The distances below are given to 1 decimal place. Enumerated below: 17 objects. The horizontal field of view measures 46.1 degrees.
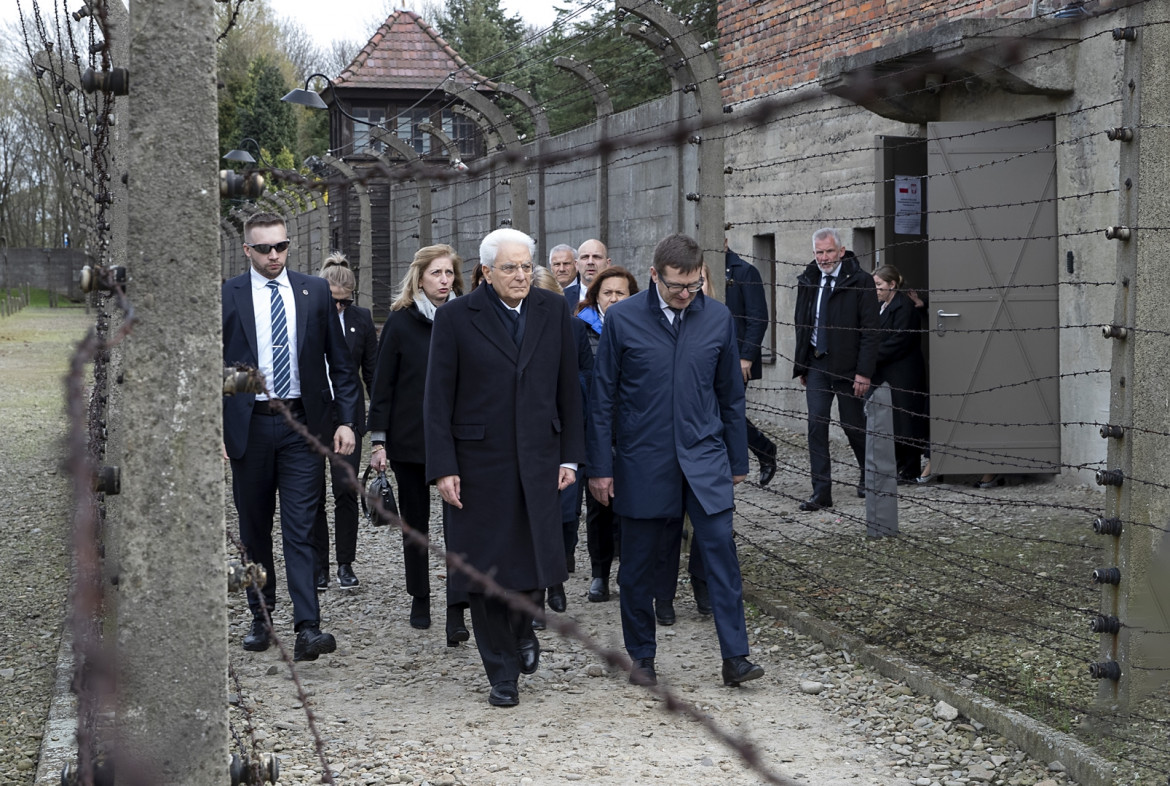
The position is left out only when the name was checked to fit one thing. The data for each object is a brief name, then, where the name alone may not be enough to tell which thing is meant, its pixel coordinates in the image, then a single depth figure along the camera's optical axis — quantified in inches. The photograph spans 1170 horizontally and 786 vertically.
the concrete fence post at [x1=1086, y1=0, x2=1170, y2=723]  184.9
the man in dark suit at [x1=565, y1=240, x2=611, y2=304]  344.2
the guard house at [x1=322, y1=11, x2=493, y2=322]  1592.0
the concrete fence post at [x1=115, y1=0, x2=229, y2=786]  95.0
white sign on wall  428.8
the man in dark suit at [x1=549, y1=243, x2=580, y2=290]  358.3
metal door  389.1
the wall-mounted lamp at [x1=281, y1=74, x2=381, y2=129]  728.3
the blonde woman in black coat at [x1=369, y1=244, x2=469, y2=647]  273.4
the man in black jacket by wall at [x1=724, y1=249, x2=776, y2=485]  366.9
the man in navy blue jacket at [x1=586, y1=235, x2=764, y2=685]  225.6
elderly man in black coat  220.2
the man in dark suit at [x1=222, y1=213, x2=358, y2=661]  240.7
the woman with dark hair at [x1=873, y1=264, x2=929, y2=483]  410.9
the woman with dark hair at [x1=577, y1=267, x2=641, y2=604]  292.5
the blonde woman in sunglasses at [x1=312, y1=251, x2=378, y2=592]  308.5
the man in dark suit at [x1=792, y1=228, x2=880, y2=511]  379.2
